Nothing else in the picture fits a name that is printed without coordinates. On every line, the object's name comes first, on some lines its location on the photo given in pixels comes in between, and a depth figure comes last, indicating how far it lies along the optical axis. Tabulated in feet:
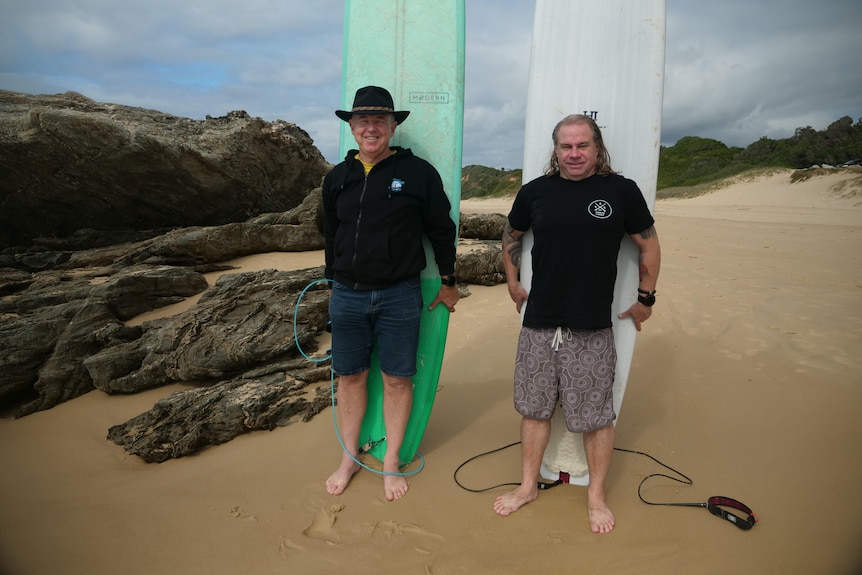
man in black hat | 8.00
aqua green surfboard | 9.81
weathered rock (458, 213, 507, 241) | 24.13
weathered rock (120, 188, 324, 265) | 18.63
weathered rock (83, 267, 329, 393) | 12.50
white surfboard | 8.71
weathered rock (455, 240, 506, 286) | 19.99
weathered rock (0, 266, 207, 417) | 13.04
